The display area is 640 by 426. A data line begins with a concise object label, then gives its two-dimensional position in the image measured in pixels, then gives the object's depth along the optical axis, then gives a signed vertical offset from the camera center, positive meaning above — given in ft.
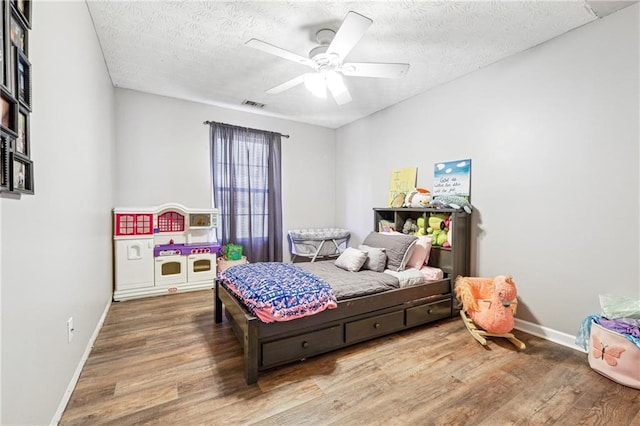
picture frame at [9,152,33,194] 3.41 +0.49
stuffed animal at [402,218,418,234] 11.69 -0.72
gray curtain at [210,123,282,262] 14.24 +1.17
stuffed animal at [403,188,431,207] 11.00 +0.47
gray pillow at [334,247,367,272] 9.82 -1.77
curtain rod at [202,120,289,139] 13.92 +4.38
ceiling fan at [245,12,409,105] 6.56 +3.91
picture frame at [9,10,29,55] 3.54 +2.36
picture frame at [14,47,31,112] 3.60 +1.77
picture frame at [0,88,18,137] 3.23 +1.19
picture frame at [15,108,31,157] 3.65 +1.04
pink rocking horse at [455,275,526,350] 7.86 -2.92
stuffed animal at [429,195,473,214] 10.02 +0.27
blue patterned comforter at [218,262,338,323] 6.41 -2.02
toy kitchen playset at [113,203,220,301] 11.44 -1.70
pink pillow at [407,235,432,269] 10.36 -1.58
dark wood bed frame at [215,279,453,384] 6.41 -3.05
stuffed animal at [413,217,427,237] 11.11 -0.72
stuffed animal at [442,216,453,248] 10.05 -0.69
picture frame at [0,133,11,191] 3.22 +0.58
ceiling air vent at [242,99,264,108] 13.52 +5.23
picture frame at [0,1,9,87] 3.24 +1.87
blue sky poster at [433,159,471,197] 10.47 +1.22
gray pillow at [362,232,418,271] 9.89 -1.38
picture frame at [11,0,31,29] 3.64 +2.71
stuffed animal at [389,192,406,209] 12.30 +0.42
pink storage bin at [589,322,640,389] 6.07 -3.29
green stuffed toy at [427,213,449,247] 10.36 -0.69
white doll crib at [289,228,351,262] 15.42 -1.80
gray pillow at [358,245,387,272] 9.84 -1.76
